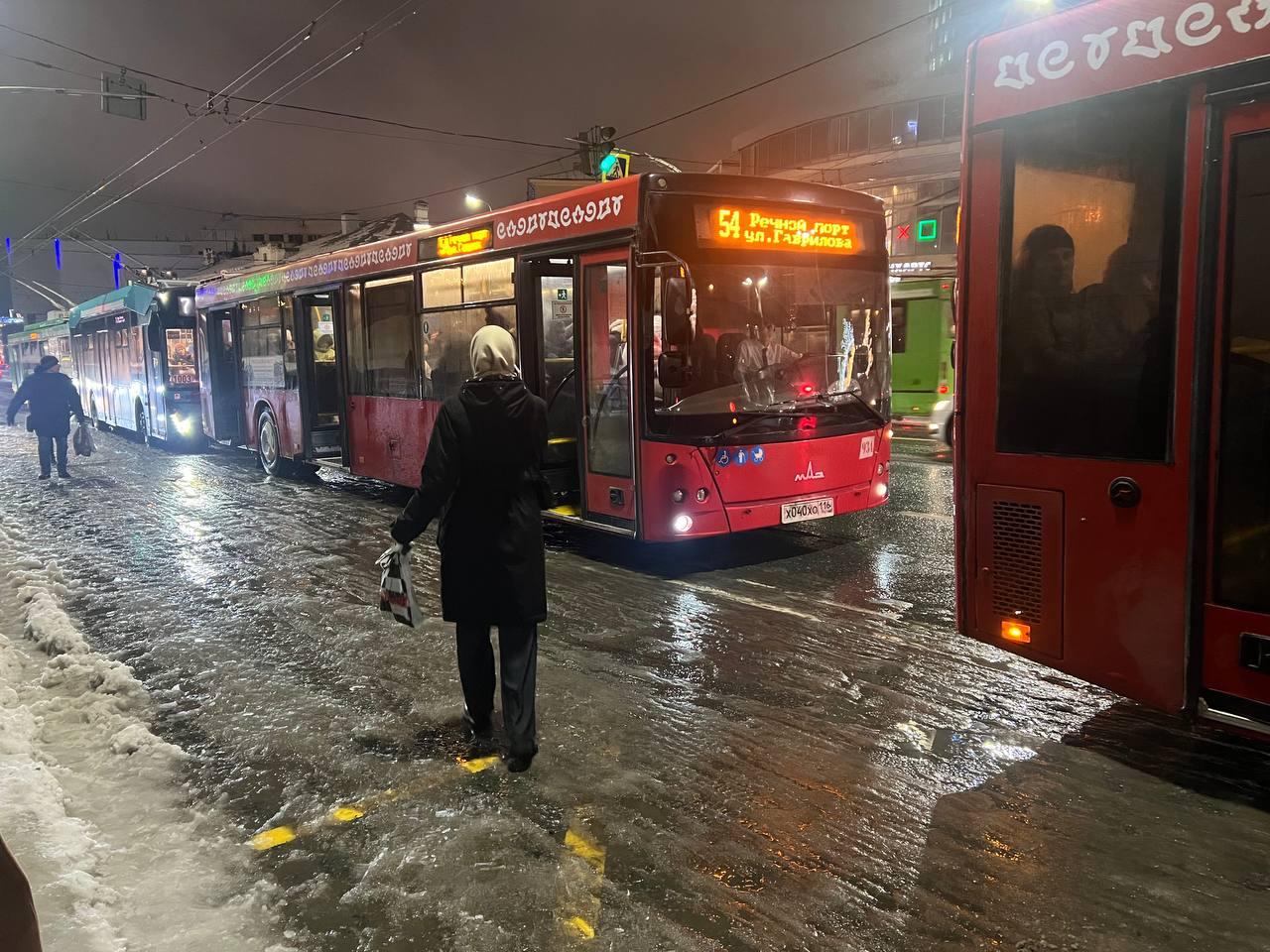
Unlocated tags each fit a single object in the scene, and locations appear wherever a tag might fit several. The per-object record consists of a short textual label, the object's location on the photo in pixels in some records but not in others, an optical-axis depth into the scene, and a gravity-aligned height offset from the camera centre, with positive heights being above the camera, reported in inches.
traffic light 762.2 +193.6
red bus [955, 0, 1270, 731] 133.9 +1.1
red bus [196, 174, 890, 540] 292.5 +10.2
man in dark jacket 573.6 -14.9
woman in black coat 159.5 -23.3
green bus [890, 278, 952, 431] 816.3 +7.6
